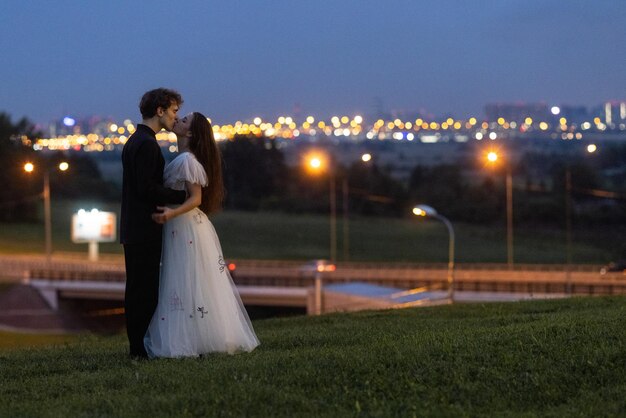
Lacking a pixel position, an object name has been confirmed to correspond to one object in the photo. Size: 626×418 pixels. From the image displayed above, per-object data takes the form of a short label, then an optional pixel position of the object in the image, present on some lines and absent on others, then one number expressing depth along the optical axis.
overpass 49.00
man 8.99
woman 9.05
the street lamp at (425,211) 38.34
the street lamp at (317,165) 54.76
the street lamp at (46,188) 45.44
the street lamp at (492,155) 48.33
